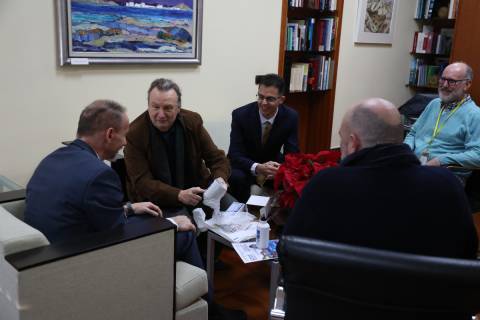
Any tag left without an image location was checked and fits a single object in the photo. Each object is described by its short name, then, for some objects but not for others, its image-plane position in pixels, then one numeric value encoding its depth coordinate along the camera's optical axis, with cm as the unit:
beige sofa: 156
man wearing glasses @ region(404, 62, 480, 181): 326
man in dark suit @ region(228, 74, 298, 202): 329
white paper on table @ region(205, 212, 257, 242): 235
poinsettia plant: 240
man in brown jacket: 268
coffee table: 216
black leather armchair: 107
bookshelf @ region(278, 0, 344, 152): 443
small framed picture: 485
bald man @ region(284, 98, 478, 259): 127
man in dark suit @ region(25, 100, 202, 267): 175
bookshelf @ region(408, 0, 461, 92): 528
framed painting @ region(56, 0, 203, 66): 285
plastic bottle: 224
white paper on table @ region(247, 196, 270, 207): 265
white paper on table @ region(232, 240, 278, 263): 216
